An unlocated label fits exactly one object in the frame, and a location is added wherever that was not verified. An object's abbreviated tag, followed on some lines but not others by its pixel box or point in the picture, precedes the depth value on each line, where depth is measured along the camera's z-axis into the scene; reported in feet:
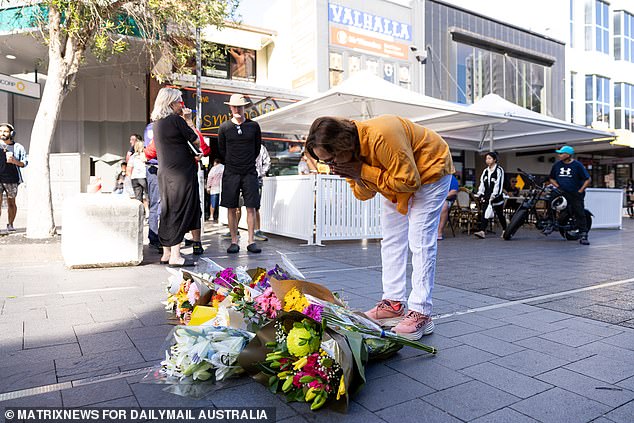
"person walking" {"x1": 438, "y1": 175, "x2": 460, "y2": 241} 30.68
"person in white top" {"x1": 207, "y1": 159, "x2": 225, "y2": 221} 40.06
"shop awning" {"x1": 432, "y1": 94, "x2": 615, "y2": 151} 33.78
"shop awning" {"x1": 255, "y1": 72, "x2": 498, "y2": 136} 28.25
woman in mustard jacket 8.68
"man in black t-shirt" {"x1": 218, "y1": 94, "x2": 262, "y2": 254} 22.12
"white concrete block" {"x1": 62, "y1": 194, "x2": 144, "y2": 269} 17.60
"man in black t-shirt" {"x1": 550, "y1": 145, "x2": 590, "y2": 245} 30.12
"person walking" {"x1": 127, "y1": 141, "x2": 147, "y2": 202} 25.87
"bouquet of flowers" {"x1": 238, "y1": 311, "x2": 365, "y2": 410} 6.69
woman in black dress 17.65
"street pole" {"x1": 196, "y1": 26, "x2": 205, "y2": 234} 31.78
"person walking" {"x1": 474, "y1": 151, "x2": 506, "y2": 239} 32.55
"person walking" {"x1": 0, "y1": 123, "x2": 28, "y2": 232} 28.50
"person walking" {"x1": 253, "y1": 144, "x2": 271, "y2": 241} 27.69
